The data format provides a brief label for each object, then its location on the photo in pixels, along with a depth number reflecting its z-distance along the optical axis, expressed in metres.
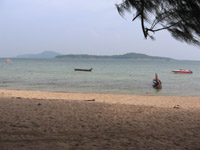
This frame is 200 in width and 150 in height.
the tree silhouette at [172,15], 3.73
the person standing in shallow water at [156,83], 18.05
